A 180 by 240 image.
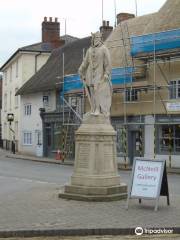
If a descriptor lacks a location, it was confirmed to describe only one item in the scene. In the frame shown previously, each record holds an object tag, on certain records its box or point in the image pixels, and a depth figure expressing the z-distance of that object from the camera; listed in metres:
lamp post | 51.98
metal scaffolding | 31.88
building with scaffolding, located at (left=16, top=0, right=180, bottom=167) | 31.92
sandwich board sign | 12.68
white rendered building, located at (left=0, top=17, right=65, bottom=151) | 54.62
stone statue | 14.75
